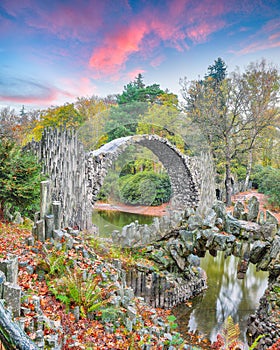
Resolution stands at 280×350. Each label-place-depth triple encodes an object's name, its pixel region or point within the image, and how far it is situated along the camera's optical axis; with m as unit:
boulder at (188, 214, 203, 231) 4.98
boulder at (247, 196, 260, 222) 4.94
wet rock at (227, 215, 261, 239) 4.65
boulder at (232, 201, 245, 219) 5.05
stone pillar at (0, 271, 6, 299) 2.08
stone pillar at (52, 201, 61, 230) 3.71
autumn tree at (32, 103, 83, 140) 20.09
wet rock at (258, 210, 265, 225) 4.79
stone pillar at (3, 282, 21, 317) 2.14
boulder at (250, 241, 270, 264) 4.51
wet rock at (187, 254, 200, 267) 5.90
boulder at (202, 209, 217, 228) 4.86
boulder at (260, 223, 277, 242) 4.54
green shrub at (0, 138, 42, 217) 5.21
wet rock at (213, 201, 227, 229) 4.98
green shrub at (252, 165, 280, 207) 13.77
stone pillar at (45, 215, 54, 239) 3.65
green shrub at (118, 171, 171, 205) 15.87
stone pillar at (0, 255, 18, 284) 2.27
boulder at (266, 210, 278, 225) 4.60
